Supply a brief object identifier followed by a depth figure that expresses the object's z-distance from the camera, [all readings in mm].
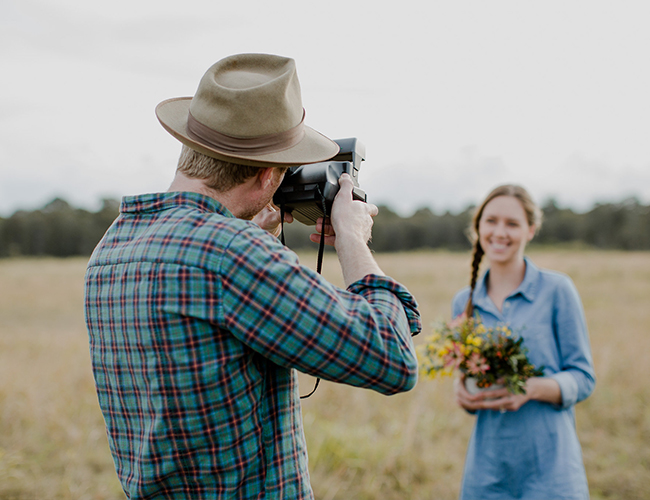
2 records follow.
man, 1193
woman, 2797
